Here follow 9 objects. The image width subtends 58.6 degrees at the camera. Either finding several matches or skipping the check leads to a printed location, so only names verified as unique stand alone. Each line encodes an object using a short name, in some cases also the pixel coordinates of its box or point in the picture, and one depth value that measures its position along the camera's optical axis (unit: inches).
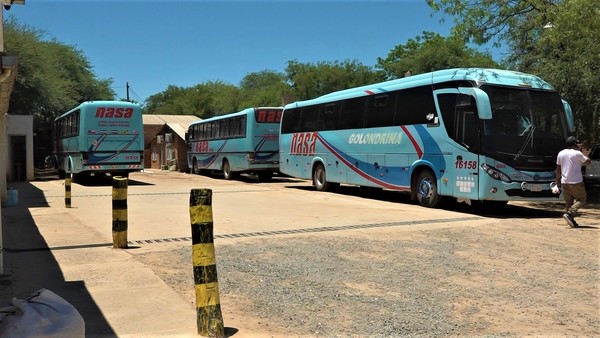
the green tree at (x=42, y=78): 1110.4
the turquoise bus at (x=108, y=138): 882.1
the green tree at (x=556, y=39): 483.8
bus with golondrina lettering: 469.4
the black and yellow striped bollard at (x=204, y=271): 167.2
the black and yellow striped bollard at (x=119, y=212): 303.9
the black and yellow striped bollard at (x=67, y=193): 556.3
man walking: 413.7
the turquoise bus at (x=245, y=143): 992.2
